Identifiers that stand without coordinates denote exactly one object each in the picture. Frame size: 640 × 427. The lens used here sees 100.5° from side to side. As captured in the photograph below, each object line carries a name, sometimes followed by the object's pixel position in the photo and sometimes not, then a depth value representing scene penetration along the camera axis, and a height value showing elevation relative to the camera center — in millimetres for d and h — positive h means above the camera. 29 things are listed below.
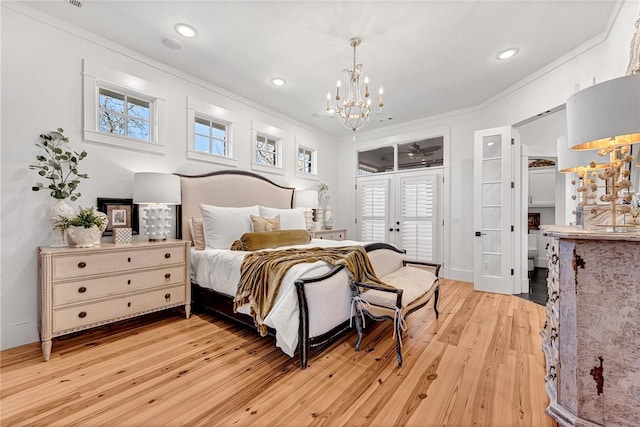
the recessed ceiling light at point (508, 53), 3036 +1867
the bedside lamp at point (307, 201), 4879 +226
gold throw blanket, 2162 -502
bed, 1993 -579
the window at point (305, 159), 5512 +1143
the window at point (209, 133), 3646 +1188
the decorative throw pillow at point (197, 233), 3316 -253
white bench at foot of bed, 2080 -733
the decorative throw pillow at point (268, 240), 2963 -318
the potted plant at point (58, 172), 2434 +393
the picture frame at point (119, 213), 2854 -2
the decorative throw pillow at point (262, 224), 3447 -144
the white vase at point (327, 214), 5469 -17
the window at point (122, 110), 2783 +1199
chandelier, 2807 +1490
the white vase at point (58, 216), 2416 -31
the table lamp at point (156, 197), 2842 +168
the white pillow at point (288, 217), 3912 -60
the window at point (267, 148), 4457 +1179
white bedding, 1980 -632
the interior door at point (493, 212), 3996 +23
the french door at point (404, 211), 5043 +45
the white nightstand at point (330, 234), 4820 -398
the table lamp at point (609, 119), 1172 +441
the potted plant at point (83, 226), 2348 -119
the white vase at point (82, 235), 2350 -202
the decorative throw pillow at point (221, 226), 3229 -161
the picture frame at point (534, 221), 5961 -167
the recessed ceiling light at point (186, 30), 2643 +1856
